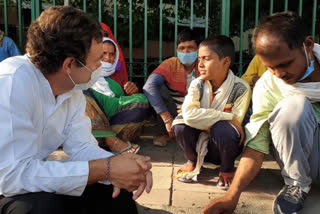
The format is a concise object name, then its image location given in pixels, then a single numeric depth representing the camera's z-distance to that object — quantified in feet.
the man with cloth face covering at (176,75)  12.12
